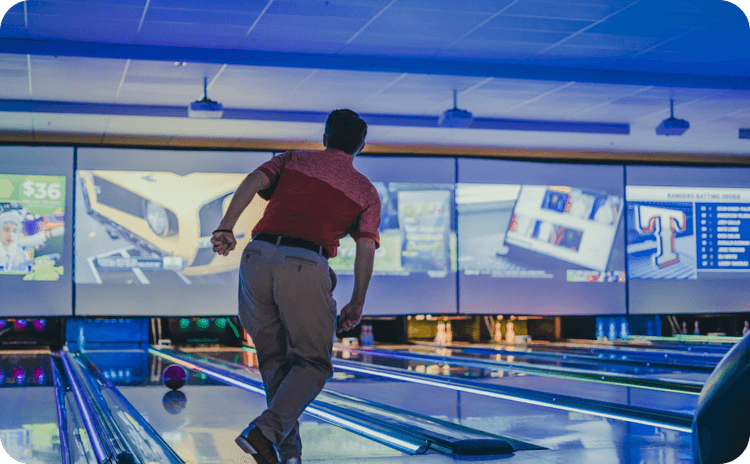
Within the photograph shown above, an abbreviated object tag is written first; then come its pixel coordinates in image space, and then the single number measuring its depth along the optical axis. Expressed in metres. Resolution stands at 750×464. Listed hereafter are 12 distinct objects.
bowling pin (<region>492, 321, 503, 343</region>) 11.46
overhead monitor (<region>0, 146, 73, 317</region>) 9.66
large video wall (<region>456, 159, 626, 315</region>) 11.02
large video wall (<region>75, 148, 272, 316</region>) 9.95
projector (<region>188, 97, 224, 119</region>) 7.52
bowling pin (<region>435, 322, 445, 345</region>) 11.11
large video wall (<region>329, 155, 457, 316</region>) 10.72
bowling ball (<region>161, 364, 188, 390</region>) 5.26
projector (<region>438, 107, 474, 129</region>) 8.05
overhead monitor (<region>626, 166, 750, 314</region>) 11.48
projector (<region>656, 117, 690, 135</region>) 8.42
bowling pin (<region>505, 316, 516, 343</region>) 11.51
